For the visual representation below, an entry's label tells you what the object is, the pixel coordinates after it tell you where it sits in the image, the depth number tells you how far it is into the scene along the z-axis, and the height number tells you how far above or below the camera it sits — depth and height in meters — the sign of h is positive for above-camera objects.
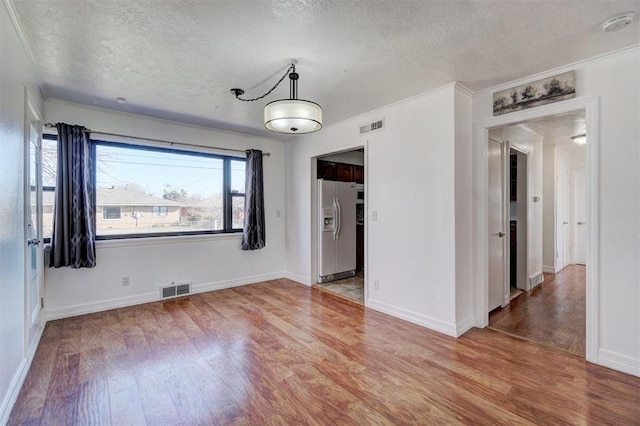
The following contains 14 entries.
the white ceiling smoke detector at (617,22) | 1.91 +1.25
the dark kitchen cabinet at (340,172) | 5.35 +0.77
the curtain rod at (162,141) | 3.34 +1.02
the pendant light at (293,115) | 2.33 +0.78
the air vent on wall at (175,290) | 4.19 -1.12
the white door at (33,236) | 2.48 -0.21
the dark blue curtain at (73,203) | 3.33 +0.12
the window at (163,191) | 3.83 +0.32
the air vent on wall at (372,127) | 3.69 +1.09
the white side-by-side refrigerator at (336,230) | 5.01 -0.32
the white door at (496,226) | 3.52 -0.20
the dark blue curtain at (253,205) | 4.86 +0.12
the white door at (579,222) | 6.55 -0.29
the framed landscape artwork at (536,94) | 2.59 +1.09
